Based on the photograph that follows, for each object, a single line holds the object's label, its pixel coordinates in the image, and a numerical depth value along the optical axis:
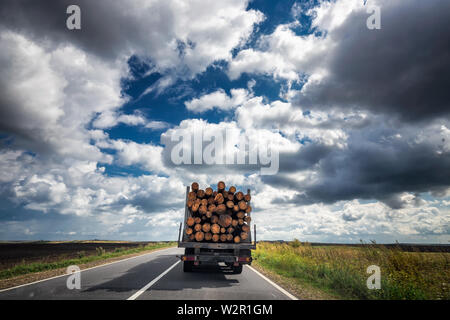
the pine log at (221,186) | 10.34
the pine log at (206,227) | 9.54
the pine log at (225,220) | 9.64
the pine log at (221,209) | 9.80
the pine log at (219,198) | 9.94
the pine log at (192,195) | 10.16
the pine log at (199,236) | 9.37
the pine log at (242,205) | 9.98
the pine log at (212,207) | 9.84
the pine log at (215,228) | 9.47
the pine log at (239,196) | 10.12
